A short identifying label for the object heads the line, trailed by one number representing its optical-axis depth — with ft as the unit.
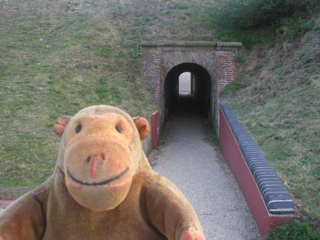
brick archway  36.58
